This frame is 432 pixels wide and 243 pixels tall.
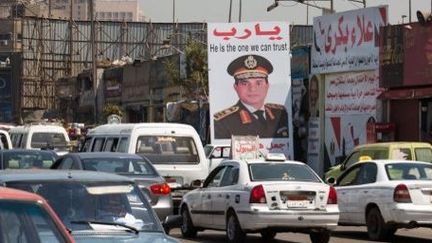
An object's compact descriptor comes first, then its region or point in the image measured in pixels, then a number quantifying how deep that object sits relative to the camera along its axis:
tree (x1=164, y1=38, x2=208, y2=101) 48.53
